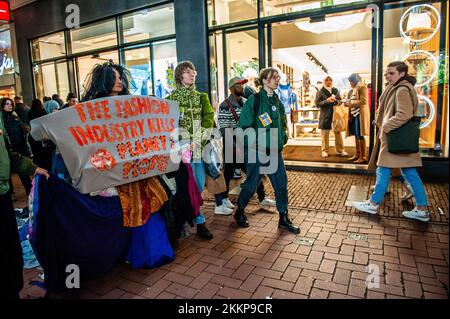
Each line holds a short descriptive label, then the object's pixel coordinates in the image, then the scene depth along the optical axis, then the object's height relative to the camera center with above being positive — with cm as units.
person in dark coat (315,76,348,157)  818 -4
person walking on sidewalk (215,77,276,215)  488 -8
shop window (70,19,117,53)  955 +234
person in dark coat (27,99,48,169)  500 -49
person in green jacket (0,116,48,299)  236 -82
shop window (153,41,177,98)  855 +125
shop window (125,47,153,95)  902 +125
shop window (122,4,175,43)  839 +232
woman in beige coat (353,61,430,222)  403 -43
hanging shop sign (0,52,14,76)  1247 +212
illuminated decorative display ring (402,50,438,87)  587 +67
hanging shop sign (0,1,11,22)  826 +278
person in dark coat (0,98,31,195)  612 -9
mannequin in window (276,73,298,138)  1007 +48
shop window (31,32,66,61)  1084 +237
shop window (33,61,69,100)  1101 +135
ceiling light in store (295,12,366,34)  772 +198
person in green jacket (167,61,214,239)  393 +0
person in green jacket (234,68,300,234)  388 -26
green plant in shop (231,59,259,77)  782 +101
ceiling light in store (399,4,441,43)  582 +144
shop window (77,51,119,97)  978 +170
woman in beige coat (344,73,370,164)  720 -13
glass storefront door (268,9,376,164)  815 +171
